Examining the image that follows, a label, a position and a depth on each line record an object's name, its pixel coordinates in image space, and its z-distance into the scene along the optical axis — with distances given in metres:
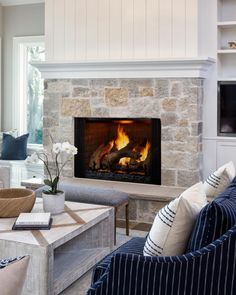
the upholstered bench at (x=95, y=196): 3.76
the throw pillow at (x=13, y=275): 1.20
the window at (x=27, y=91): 6.80
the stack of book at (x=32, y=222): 2.79
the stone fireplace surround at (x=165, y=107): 4.62
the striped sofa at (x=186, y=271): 1.78
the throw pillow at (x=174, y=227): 2.00
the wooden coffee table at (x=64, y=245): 2.54
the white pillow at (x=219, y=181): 2.98
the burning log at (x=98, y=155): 5.15
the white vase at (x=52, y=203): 3.14
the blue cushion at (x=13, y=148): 6.46
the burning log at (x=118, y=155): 5.01
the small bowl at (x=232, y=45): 4.69
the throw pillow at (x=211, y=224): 1.88
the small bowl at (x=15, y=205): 3.00
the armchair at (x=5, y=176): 4.55
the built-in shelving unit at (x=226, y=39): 4.76
